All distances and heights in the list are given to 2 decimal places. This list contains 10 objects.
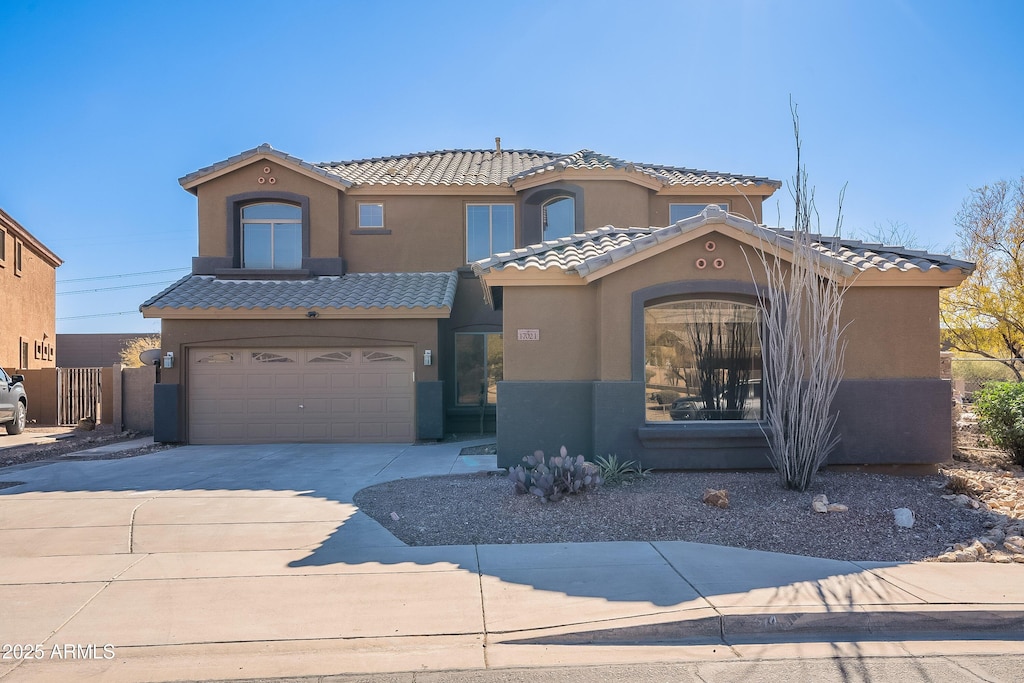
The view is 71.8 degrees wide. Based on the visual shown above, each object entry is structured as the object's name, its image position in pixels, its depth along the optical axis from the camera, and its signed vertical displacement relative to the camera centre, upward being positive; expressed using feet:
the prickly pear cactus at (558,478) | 27.68 -5.01
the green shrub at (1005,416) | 36.11 -3.66
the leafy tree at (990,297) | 65.10 +4.68
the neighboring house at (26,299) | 85.40 +8.11
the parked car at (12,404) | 60.70 -3.83
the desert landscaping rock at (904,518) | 24.80 -6.00
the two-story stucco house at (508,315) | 33.58 +2.29
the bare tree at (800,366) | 28.37 -0.72
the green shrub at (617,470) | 31.53 -5.39
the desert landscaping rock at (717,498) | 27.17 -5.73
